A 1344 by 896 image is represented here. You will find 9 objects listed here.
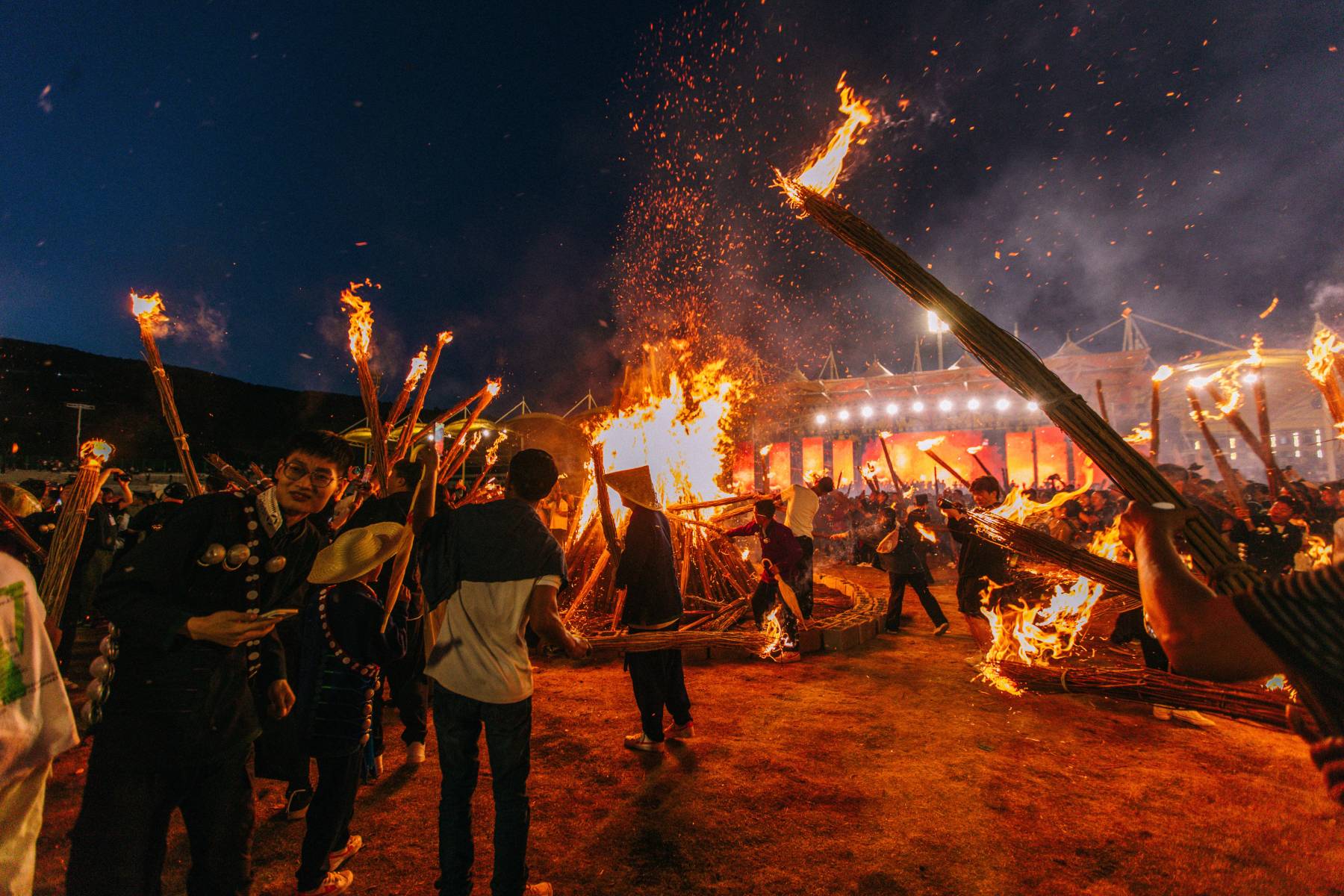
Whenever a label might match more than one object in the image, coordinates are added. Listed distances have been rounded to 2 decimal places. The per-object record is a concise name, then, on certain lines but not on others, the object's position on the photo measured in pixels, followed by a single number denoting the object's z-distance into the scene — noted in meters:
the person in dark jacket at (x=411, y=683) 4.16
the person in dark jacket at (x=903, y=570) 8.21
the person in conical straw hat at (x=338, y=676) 2.61
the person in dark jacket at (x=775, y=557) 6.79
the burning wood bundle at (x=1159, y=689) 2.71
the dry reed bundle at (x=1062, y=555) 2.99
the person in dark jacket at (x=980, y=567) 5.64
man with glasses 1.95
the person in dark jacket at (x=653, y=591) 4.54
